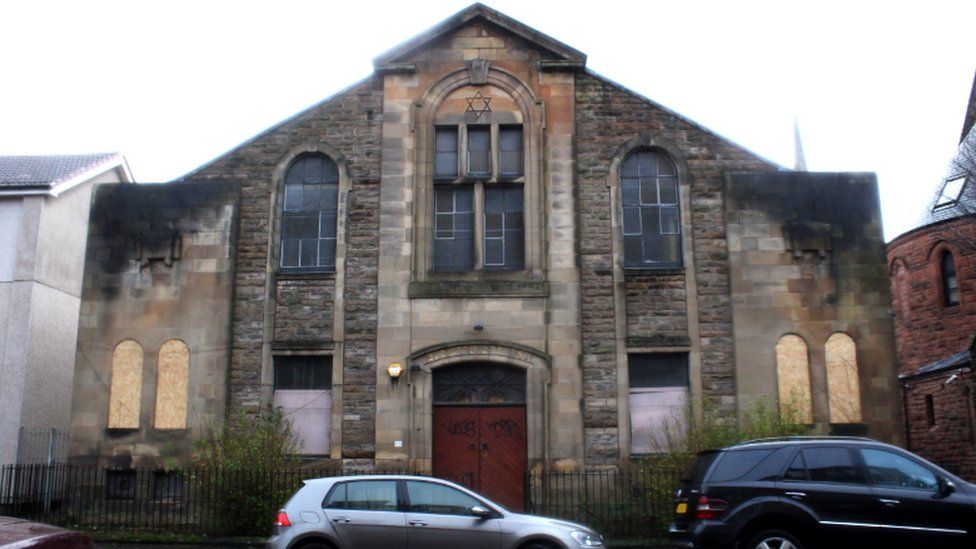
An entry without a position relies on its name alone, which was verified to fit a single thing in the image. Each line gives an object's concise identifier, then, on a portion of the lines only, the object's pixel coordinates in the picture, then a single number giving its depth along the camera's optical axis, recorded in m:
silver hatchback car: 12.55
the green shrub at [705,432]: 17.94
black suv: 11.62
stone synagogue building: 19.36
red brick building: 30.00
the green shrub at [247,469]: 17.64
